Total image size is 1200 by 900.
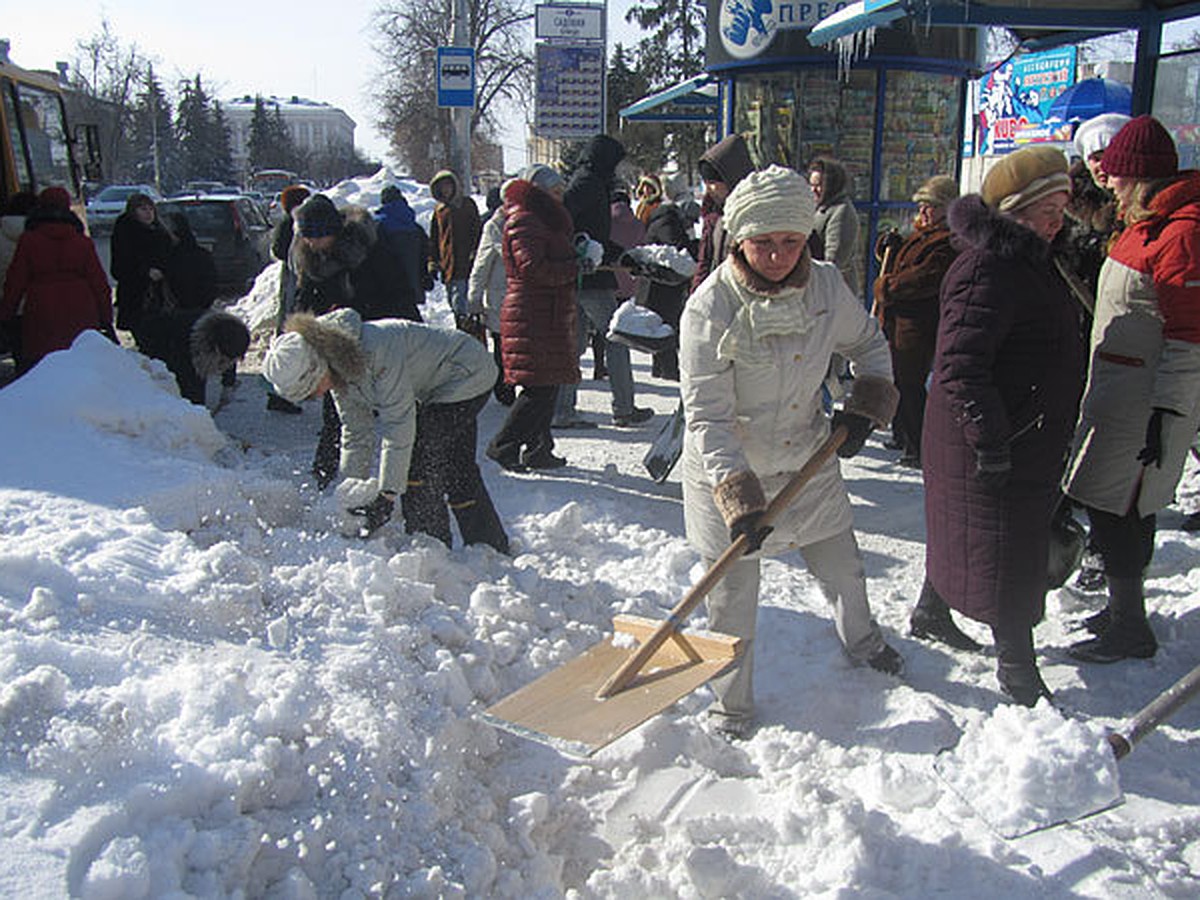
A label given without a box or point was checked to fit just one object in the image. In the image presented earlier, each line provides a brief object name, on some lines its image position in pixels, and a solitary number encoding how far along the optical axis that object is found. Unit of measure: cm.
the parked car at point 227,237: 1603
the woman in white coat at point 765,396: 301
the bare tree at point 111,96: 4806
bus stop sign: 1230
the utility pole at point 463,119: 1484
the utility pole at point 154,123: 5472
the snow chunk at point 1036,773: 242
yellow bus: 874
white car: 2559
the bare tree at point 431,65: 3488
